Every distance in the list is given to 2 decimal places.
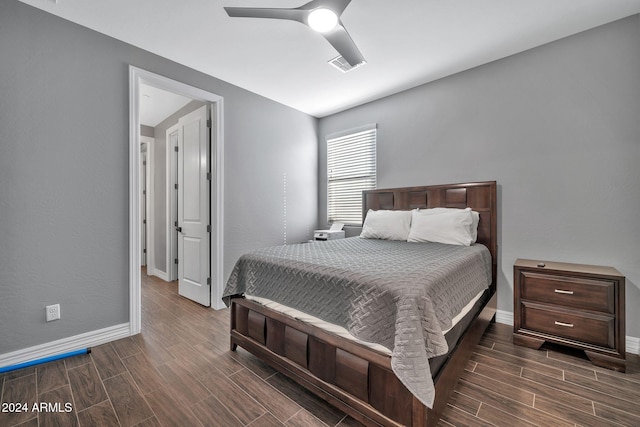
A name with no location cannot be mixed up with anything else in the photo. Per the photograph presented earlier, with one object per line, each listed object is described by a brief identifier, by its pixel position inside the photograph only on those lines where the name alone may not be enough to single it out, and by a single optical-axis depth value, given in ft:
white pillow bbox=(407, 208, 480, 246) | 8.87
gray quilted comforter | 3.95
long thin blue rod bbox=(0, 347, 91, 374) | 6.30
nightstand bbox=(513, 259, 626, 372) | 6.49
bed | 4.08
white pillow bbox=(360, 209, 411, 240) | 10.18
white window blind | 13.20
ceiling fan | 5.51
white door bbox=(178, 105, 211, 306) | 10.87
